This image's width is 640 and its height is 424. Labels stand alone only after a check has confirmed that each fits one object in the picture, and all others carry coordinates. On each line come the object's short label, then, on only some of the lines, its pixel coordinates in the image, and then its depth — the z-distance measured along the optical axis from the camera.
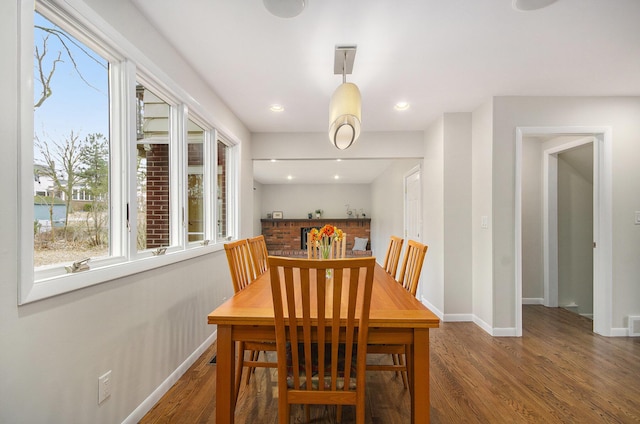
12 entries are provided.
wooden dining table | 1.26
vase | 2.16
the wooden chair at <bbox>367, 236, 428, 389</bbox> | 1.54
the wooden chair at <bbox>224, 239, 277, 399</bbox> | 1.60
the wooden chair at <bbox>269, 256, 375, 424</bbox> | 1.12
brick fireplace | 8.82
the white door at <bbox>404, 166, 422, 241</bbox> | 4.21
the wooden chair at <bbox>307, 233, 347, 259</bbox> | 2.31
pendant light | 1.74
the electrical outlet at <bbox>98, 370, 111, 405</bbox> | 1.37
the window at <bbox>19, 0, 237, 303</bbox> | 1.13
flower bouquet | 2.12
